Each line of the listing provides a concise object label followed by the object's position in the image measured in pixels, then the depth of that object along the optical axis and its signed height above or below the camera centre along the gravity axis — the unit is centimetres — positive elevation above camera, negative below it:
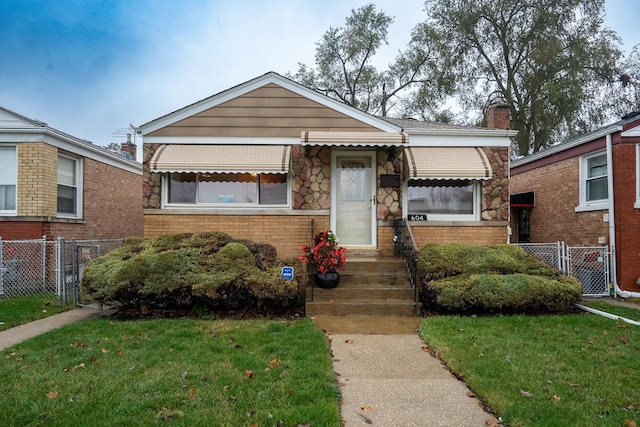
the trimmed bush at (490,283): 653 -99
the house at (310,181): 875 +96
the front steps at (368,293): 671 -123
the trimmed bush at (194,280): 634 -92
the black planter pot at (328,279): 713 -100
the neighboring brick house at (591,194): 882 +79
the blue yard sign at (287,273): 663 -83
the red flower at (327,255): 709 -57
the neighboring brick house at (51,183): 914 +99
